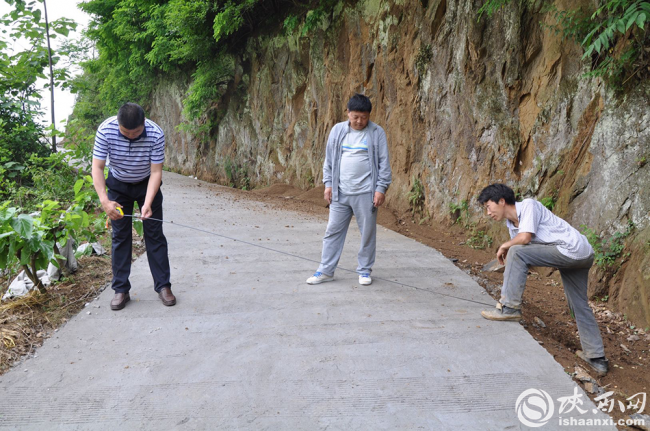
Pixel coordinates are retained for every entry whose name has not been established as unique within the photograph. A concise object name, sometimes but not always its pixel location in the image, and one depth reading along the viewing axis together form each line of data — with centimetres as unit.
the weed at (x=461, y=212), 762
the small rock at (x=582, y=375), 352
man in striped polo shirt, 443
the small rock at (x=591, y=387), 339
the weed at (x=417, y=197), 900
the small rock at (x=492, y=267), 607
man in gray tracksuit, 512
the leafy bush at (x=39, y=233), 418
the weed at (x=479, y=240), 699
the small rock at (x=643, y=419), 300
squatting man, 387
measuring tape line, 459
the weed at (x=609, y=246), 488
